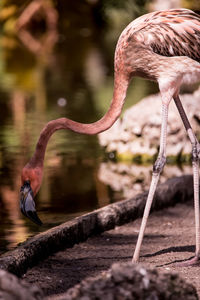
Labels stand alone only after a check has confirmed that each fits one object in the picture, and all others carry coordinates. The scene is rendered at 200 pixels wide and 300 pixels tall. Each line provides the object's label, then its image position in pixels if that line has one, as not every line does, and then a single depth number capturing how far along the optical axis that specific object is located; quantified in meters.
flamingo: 12.08
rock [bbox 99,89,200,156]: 20.86
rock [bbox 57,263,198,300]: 7.32
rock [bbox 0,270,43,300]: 7.12
